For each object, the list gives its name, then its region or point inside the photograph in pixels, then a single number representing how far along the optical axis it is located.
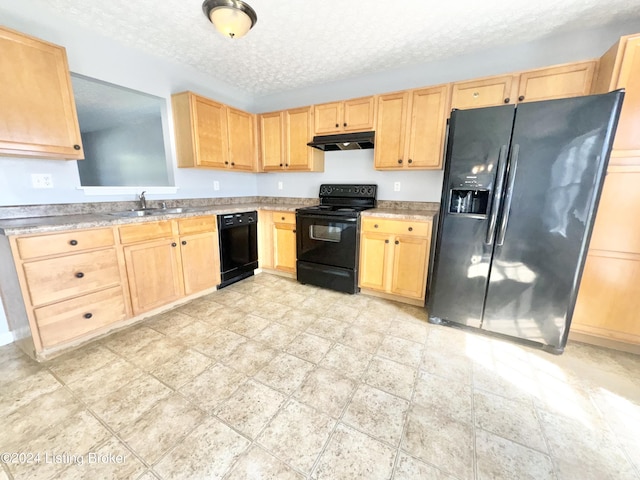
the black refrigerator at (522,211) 1.67
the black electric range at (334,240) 2.76
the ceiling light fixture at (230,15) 1.72
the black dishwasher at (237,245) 2.95
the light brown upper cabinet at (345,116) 2.77
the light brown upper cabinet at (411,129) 2.45
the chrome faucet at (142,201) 2.59
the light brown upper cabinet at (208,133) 2.74
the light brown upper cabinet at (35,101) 1.64
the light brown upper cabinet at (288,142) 3.16
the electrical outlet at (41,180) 1.99
